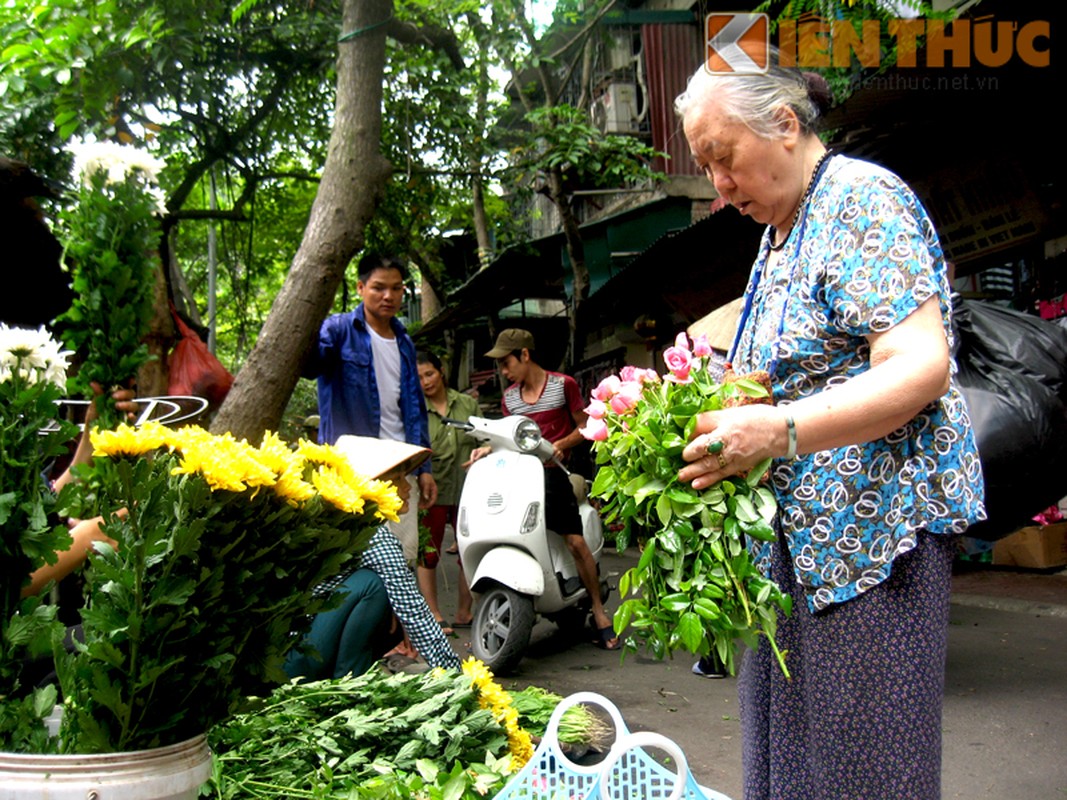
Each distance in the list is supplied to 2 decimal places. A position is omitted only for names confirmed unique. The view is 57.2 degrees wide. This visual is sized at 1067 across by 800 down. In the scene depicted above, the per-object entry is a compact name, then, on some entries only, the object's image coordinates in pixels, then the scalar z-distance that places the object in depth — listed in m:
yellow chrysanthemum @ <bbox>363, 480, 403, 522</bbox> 2.12
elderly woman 1.63
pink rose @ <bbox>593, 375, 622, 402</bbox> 1.88
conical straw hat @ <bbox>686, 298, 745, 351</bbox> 2.97
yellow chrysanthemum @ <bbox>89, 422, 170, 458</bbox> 1.84
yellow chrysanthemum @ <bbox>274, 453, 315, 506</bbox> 1.89
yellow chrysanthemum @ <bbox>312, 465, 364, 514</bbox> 1.97
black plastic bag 3.88
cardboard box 7.37
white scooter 5.39
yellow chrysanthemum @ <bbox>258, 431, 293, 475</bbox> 1.88
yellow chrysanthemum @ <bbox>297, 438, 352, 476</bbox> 2.10
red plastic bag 5.34
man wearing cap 6.74
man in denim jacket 5.23
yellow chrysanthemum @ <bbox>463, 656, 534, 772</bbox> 2.89
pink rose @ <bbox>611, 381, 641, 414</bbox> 1.82
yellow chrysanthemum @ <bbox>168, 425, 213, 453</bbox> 1.85
